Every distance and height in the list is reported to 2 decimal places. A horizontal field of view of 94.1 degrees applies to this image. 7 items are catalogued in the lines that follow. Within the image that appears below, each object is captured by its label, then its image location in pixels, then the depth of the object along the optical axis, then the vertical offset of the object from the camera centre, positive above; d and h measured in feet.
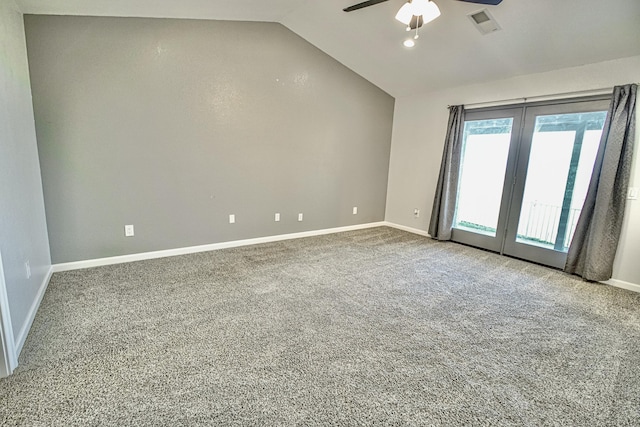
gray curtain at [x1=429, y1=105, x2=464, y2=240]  14.73 -0.49
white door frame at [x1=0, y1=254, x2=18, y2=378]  5.45 -3.45
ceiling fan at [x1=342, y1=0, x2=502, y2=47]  7.41 +4.07
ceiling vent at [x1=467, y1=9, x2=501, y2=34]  9.75 +5.04
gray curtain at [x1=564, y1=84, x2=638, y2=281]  9.87 -0.48
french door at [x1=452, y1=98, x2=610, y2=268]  11.26 -0.06
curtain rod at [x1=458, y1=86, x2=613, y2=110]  10.56 +3.06
